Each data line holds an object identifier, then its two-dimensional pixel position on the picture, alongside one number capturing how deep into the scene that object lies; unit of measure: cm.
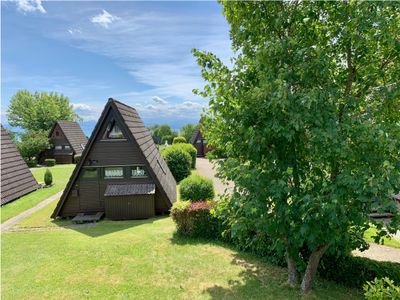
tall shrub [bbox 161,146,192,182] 2769
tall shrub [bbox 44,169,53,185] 2578
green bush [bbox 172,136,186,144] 4823
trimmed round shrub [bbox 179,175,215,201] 1576
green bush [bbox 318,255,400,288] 766
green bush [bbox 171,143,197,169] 3317
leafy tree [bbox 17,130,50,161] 3947
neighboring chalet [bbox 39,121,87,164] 4247
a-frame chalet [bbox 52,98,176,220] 1681
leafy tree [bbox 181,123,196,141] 7612
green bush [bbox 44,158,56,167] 4041
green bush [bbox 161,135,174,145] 7469
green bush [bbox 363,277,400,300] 444
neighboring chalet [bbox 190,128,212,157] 4997
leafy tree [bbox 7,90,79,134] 5531
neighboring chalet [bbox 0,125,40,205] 2052
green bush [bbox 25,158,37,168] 3990
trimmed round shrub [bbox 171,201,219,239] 1203
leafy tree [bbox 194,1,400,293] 546
